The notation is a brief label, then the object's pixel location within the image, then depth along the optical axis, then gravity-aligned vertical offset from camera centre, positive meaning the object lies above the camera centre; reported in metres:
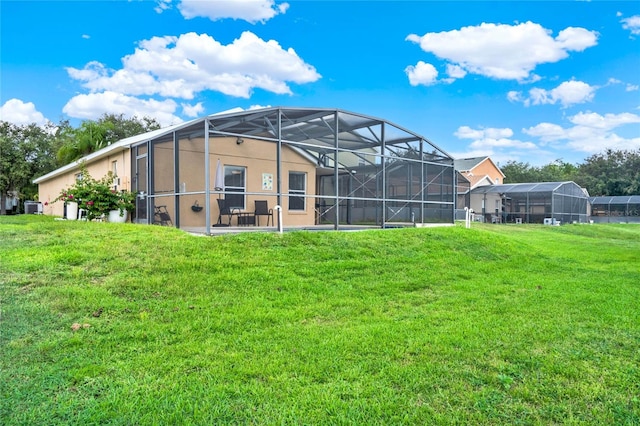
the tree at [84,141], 21.36 +3.70
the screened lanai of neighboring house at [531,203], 26.53 +0.44
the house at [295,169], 10.77 +1.25
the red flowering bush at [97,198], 10.74 +0.29
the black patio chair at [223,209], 11.05 -0.01
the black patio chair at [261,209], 12.18 -0.01
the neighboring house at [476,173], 28.41 +3.37
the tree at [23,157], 27.03 +3.62
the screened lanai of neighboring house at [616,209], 35.75 -0.03
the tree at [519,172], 44.47 +4.07
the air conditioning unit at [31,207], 24.44 +0.10
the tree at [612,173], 40.26 +3.79
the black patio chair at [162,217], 10.81 -0.22
